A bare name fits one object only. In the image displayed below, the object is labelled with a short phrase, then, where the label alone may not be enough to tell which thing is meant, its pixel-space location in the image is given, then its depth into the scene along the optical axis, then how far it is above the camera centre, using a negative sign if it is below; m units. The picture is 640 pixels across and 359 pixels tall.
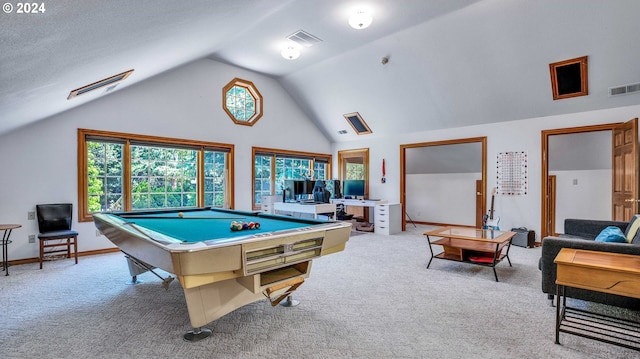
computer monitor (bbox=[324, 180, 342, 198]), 7.07 -0.20
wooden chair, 4.08 -0.63
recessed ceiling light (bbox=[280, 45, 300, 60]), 5.15 +2.06
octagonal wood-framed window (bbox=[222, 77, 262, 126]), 6.21 +1.57
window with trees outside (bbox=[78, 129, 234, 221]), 4.80 +0.10
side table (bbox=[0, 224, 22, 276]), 3.73 -0.80
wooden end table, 1.83 -0.62
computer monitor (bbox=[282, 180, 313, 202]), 6.36 -0.24
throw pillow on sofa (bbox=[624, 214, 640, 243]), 2.85 -0.48
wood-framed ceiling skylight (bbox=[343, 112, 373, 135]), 7.10 +1.25
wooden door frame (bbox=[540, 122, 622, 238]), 5.24 -0.05
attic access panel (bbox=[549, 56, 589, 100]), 4.36 +1.43
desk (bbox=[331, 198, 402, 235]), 6.45 -0.78
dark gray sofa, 2.35 -0.74
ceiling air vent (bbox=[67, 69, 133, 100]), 3.54 +1.12
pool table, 1.70 -0.45
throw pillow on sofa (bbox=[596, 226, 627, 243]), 2.66 -0.51
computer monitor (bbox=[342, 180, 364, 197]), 7.17 -0.23
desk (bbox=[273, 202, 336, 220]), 5.71 -0.55
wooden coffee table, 3.56 -0.81
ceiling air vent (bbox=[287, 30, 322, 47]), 4.76 +2.18
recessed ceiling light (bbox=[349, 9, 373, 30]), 4.04 +2.04
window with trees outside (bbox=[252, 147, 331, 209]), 6.68 +0.23
